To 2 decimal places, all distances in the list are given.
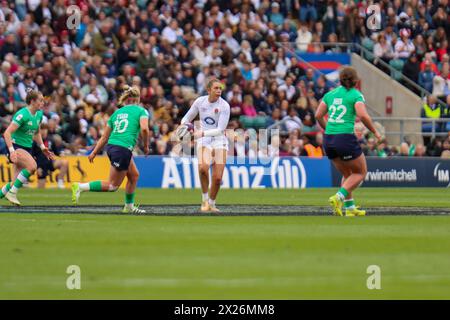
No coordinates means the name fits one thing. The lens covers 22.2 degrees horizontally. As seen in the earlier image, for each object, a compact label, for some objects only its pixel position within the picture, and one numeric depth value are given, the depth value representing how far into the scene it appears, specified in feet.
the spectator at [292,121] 114.21
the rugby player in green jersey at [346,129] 60.18
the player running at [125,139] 63.16
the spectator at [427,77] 128.16
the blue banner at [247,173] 106.63
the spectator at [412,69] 130.00
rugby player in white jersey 66.03
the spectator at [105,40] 112.57
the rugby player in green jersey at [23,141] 70.49
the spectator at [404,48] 131.23
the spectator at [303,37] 130.21
